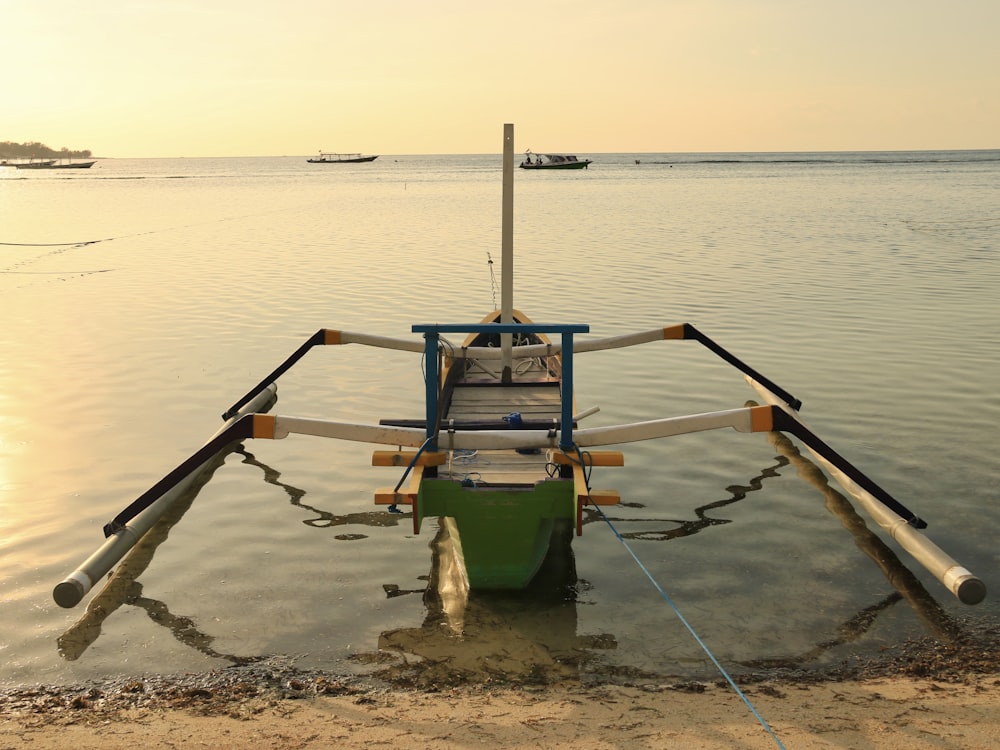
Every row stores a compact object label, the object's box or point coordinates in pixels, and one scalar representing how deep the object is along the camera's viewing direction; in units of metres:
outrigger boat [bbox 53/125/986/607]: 6.70
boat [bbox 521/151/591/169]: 131.00
